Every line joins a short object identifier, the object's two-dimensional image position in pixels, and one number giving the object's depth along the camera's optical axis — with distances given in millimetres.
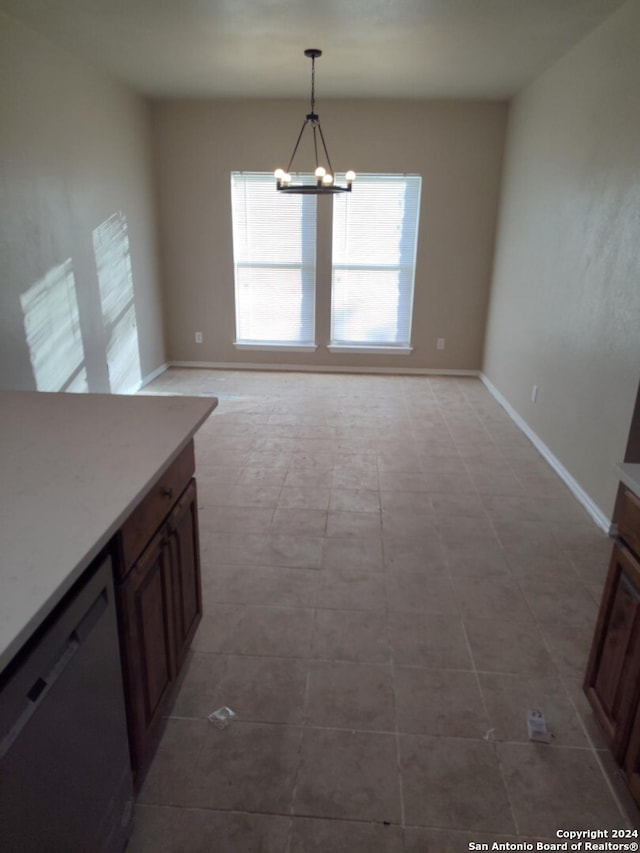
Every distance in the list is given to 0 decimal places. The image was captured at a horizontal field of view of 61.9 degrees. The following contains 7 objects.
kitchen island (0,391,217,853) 890
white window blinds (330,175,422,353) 5488
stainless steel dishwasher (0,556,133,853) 847
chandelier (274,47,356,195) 4086
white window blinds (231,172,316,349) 5551
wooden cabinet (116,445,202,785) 1328
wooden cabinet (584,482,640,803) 1430
